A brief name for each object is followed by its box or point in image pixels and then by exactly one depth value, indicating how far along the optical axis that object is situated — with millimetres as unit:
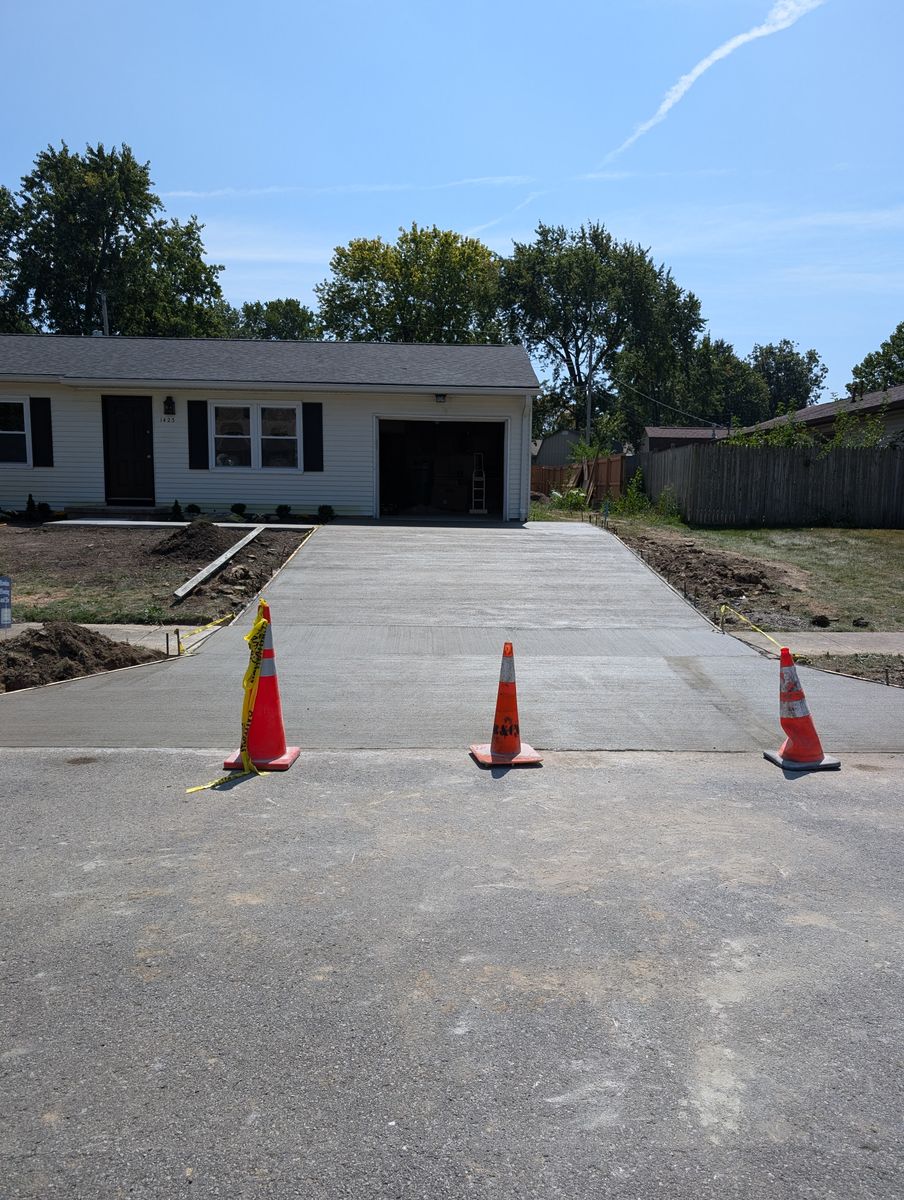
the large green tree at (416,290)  55562
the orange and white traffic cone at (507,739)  6594
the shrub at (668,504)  24922
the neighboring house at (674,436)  50312
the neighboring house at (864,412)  27219
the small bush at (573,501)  28231
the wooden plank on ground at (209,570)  12750
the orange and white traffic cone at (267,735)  6418
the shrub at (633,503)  26114
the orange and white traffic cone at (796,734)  6637
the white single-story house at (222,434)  21109
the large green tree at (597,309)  57688
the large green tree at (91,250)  49656
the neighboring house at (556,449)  60406
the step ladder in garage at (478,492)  25891
